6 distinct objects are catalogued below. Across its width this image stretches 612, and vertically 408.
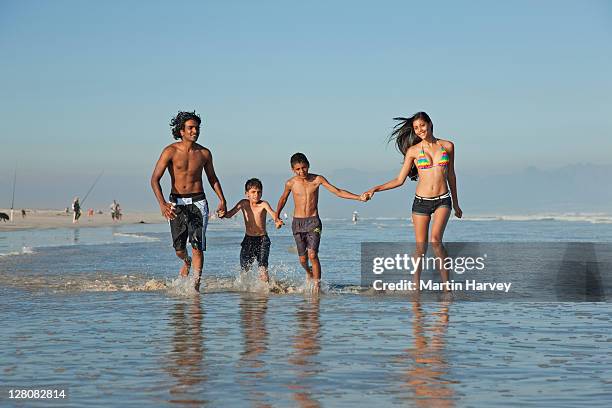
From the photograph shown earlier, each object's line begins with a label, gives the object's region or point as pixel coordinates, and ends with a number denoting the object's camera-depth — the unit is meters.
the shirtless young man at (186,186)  10.59
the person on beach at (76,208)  43.80
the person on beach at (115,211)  54.12
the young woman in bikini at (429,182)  10.27
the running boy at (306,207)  11.15
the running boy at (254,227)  11.55
